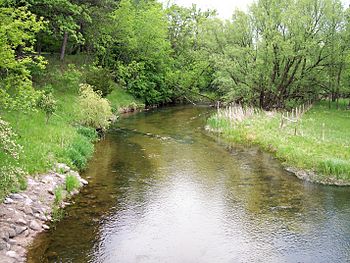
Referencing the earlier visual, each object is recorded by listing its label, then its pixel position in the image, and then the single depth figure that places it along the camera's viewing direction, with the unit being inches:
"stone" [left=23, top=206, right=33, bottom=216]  524.4
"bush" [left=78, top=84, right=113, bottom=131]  1135.0
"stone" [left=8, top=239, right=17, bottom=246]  451.1
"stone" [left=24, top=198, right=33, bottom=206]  542.3
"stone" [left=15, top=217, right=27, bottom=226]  491.5
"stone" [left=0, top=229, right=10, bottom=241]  445.7
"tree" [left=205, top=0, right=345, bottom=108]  1596.9
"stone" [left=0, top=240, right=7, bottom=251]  431.2
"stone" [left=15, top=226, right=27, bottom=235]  475.5
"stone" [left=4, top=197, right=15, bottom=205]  518.7
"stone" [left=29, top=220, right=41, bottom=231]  504.3
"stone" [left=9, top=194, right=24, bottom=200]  541.3
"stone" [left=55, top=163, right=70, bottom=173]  696.6
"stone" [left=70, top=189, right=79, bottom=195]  657.6
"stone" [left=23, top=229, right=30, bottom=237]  481.7
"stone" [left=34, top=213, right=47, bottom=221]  533.0
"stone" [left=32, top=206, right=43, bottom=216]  540.7
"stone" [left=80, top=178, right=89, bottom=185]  715.4
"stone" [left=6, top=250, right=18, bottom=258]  427.2
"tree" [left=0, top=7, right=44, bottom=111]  649.6
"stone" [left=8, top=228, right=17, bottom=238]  462.7
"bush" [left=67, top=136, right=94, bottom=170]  799.1
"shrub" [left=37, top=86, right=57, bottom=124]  964.6
